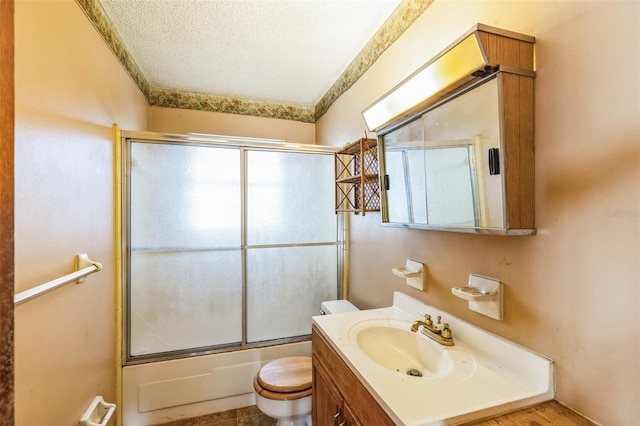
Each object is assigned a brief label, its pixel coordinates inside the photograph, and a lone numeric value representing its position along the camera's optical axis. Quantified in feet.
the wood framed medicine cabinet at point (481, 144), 2.70
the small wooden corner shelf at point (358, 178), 5.41
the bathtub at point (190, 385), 5.82
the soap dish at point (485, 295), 3.08
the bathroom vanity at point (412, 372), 2.44
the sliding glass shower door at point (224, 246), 6.05
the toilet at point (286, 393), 4.90
